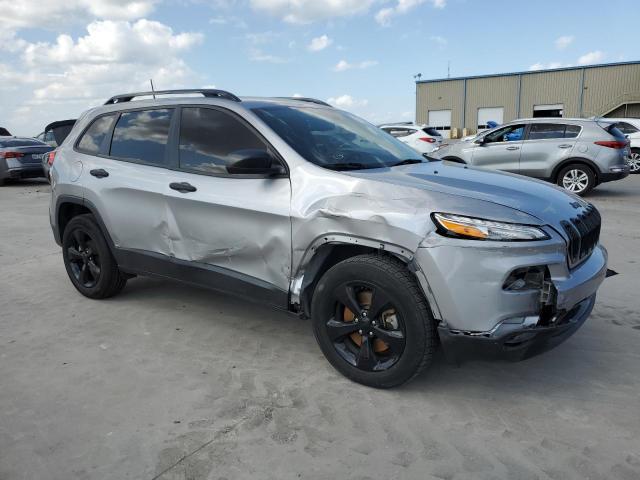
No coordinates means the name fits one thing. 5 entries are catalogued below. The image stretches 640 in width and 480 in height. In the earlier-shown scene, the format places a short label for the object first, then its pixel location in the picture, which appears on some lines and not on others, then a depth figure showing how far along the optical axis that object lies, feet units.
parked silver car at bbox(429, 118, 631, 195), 34.30
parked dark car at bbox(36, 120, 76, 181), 31.61
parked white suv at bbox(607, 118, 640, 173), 49.52
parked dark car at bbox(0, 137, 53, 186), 49.16
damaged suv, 8.90
